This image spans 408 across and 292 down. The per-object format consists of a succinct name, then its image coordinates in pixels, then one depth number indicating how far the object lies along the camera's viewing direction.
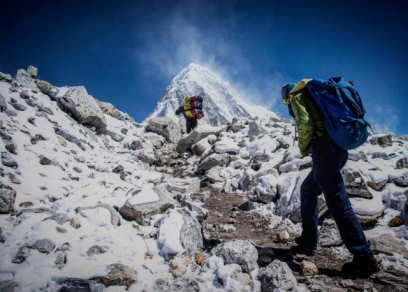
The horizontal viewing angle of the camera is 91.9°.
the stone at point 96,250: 2.58
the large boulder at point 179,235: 2.79
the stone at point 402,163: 4.46
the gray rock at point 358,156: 4.88
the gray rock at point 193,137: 10.44
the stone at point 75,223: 2.97
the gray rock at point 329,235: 2.96
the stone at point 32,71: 8.24
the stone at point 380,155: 4.94
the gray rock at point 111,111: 11.76
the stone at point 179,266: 2.46
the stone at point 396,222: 3.04
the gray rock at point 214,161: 7.58
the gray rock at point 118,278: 2.18
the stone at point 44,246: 2.42
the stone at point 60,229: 2.77
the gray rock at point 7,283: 1.86
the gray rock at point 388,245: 2.52
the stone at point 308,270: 2.35
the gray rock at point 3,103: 5.42
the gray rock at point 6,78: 6.93
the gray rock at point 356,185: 3.73
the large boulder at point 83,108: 8.00
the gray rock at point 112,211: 3.32
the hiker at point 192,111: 12.35
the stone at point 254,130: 9.57
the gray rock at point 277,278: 2.11
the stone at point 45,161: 4.58
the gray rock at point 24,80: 7.51
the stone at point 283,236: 3.25
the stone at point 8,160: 3.86
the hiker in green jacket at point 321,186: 2.27
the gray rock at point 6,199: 2.95
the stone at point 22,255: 2.23
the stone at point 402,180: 3.81
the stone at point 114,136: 9.27
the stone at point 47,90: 7.91
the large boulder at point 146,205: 3.52
